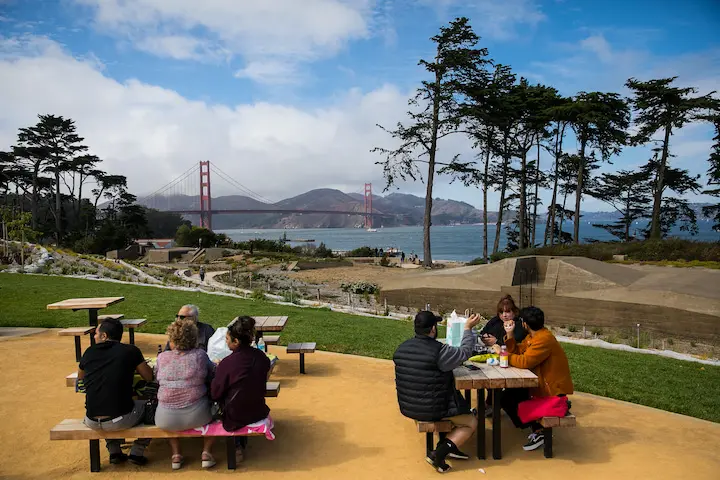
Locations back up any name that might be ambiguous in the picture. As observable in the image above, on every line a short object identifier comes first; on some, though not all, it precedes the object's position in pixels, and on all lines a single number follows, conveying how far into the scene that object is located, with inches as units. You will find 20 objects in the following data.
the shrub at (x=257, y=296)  527.2
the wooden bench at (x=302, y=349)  251.6
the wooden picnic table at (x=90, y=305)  263.7
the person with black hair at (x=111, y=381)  146.3
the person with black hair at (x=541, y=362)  160.2
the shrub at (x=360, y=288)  764.0
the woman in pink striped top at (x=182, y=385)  147.0
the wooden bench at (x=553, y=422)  155.1
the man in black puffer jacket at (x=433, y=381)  147.9
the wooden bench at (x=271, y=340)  266.7
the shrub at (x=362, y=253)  1567.4
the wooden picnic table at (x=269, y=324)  244.4
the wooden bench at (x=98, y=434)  146.4
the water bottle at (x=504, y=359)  164.2
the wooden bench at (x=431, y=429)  149.8
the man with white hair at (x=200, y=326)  189.5
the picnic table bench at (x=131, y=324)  279.0
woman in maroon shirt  149.3
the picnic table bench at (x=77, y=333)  260.8
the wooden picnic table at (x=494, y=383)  152.1
